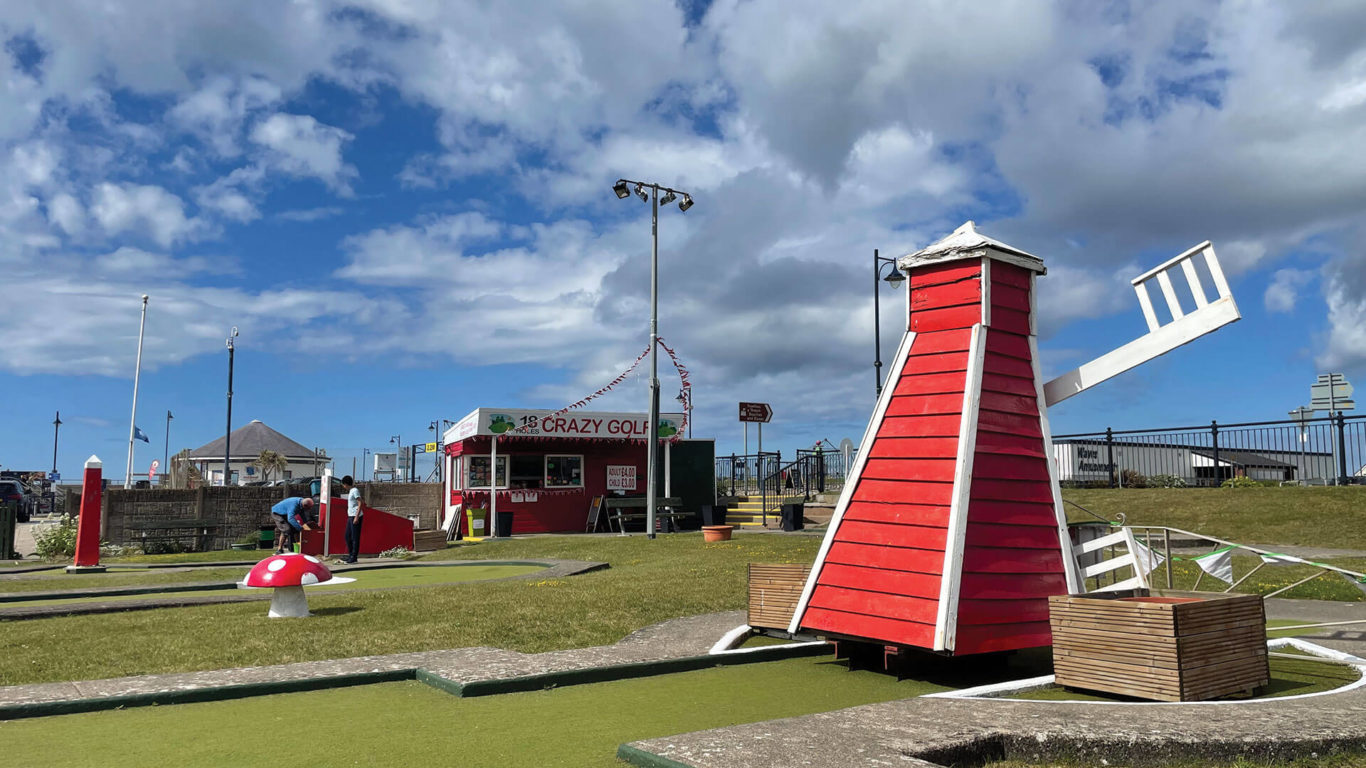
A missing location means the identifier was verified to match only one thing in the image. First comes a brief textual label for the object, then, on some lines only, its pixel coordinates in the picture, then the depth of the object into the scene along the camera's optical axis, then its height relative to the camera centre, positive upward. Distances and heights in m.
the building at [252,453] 59.88 +1.57
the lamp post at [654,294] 21.92 +4.38
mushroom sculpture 9.19 -1.00
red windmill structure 6.02 +0.02
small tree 56.88 +0.93
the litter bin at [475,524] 24.92 -1.23
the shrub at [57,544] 19.84 -1.42
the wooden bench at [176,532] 22.59 -1.36
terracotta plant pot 19.33 -1.15
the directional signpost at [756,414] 30.19 +2.07
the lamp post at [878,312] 23.59 +4.49
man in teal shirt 15.33 -0.66
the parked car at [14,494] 38.12 -0.70
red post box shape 15.62 -0.93
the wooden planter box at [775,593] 7.20 -0.90
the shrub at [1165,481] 22.72 -0.05
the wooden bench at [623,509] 25.27 -0.92
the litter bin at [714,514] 26.47 -1.03
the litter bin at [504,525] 24.20 -1.22
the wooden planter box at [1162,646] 5.05 -0.93
